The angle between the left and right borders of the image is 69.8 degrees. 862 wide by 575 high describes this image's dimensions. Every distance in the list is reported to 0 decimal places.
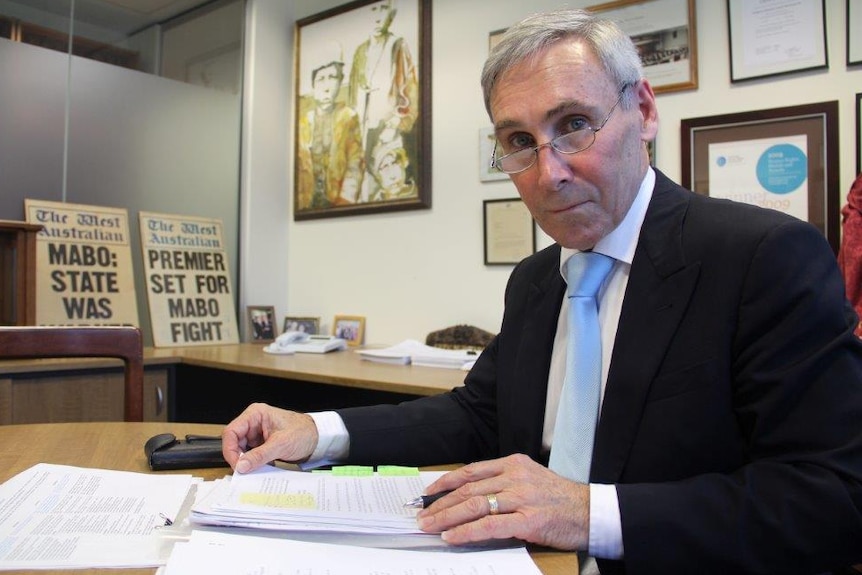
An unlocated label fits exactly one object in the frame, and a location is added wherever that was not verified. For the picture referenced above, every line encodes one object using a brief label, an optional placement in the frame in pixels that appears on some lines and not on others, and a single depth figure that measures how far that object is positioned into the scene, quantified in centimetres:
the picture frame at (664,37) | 217
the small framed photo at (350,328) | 304
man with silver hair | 71
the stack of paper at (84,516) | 65
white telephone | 271
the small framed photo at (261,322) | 322
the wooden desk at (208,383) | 205
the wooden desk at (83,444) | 101
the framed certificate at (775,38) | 195
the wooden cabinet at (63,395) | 208
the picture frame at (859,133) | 188
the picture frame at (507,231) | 252
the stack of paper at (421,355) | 223
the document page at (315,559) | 59
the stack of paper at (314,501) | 69
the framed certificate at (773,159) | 193
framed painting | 287
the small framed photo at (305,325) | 319
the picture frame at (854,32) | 188
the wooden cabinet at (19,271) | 238
